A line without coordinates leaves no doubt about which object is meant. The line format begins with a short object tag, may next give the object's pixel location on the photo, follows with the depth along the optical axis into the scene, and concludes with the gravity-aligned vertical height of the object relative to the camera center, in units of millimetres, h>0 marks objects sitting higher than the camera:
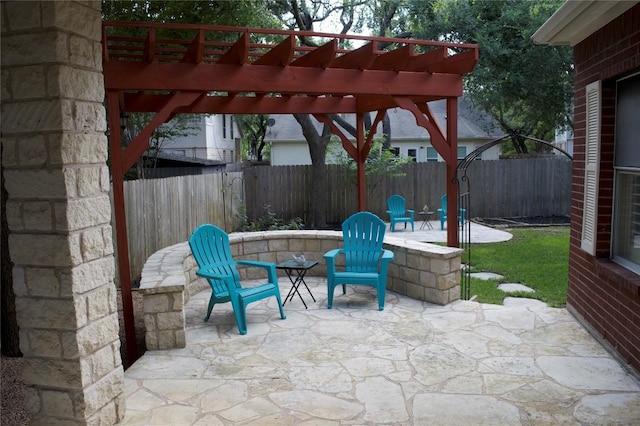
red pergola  4746 +970
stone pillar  2629 -104
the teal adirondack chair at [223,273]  4840 -941
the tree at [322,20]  12758 +4006
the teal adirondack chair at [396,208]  12293 -851
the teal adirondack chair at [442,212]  12148 -945
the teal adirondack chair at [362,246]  5715 -828
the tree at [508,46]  12742 +3045
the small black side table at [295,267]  5520 -976
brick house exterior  3694 -57
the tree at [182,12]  7816 +2499
